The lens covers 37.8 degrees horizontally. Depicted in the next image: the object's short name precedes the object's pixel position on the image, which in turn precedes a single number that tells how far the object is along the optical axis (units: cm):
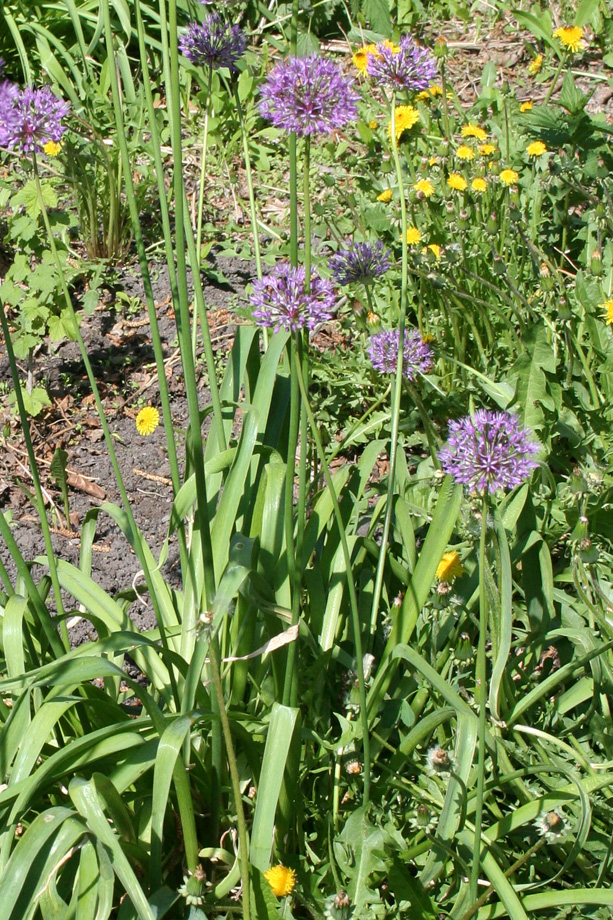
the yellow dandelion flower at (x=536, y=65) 377
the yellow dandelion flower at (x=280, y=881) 141
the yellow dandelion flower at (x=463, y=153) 294
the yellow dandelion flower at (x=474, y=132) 308
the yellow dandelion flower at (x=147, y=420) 256
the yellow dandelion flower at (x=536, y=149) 294
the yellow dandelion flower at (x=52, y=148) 297
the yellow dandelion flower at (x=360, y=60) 347
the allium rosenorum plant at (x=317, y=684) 136
